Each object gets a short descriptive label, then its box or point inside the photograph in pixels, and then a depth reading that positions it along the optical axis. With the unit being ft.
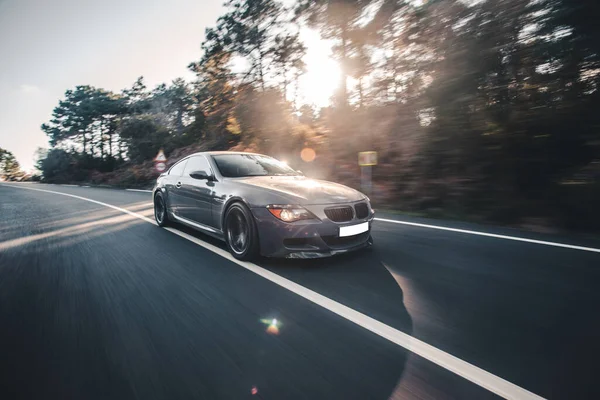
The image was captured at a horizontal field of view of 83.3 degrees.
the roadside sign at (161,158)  58.03
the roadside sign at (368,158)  27.63
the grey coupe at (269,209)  11.76
